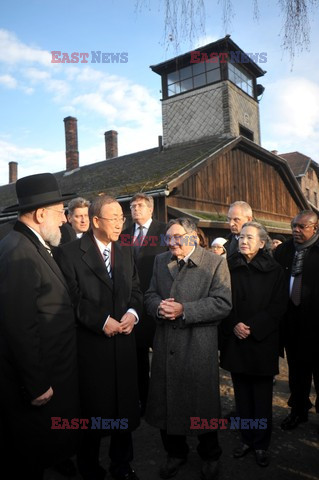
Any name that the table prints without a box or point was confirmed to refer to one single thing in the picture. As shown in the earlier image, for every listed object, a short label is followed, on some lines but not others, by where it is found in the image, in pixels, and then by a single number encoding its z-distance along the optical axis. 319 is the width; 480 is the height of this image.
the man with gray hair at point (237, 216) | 4.12
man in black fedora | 2.08
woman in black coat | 3.10
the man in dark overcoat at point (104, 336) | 2.64
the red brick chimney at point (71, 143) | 22.25
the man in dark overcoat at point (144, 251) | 3.91
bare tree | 1.99
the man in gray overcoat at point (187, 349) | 2.82
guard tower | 16.33
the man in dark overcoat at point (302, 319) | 3.67
